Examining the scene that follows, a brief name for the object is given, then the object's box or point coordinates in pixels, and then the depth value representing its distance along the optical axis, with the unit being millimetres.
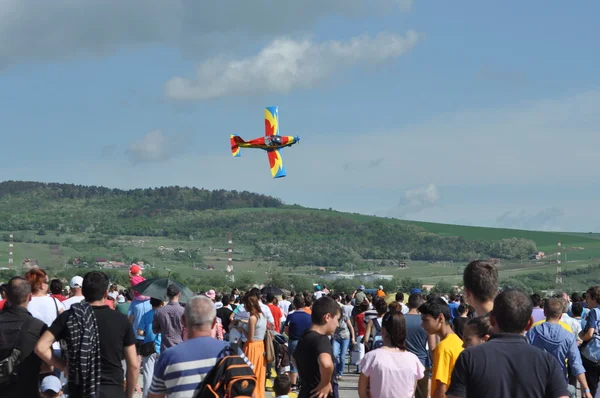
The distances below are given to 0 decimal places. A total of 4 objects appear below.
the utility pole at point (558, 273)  121188
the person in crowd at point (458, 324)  12009
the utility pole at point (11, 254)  140325
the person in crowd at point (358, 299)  19672
